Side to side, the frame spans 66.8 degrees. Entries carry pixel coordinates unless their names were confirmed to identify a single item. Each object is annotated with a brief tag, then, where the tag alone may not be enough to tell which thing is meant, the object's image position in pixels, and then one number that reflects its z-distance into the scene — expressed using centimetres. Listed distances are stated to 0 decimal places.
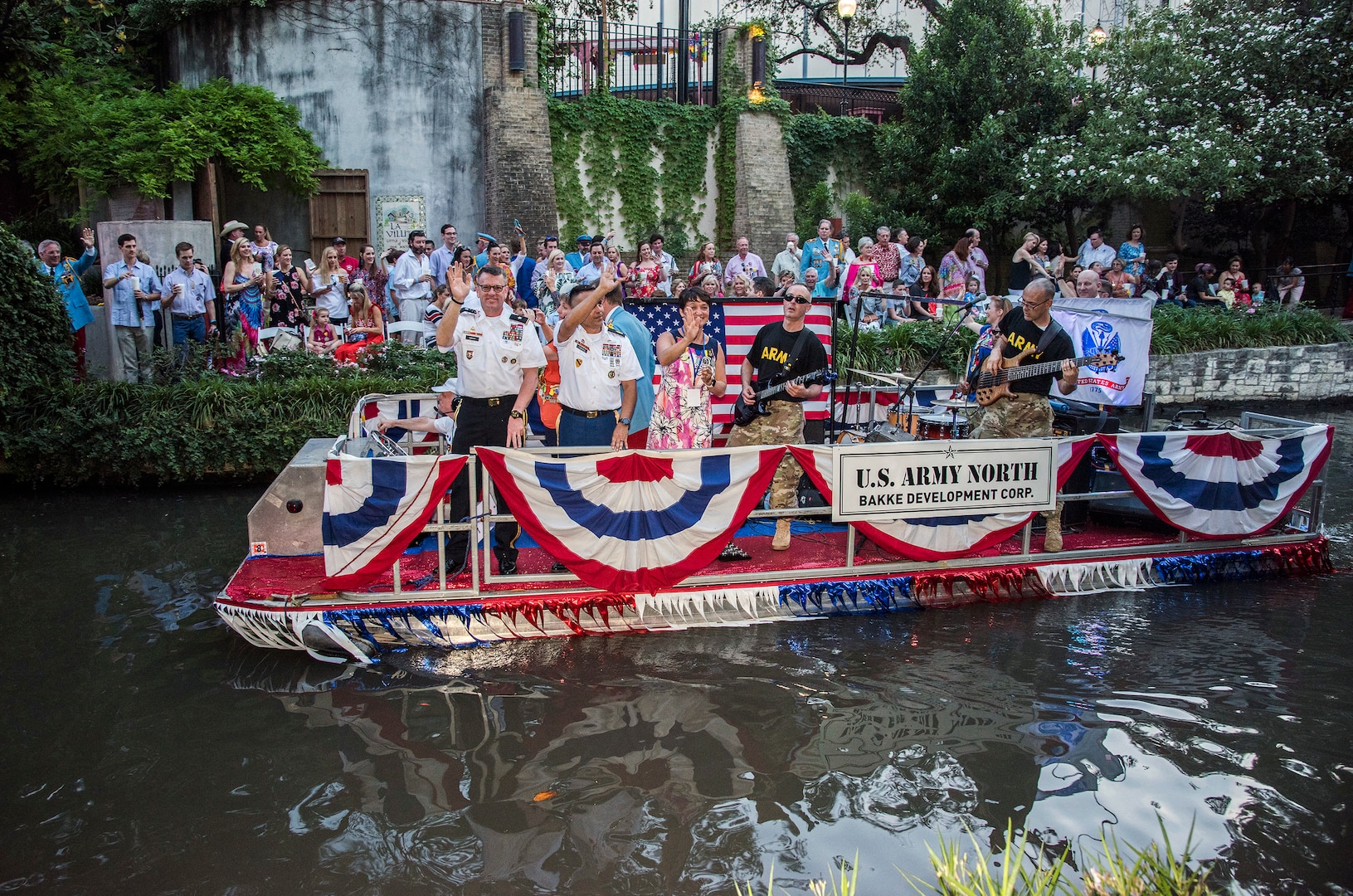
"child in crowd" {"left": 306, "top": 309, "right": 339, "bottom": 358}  1284
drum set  854
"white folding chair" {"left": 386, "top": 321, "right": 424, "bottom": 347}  1363
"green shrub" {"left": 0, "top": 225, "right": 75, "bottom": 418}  1069
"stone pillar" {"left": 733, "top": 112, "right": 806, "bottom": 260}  2053
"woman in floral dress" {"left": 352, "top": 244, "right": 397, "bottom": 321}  1453
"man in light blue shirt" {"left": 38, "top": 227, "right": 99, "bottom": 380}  1221
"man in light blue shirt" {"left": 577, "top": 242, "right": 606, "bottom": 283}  1361
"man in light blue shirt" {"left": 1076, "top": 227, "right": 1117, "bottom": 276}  1722
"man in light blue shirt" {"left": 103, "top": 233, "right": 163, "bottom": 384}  1190
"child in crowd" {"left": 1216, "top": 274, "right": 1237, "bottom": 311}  1898
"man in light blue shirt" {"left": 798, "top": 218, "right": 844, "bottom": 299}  1541
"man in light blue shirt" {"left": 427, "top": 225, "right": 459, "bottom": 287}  1444
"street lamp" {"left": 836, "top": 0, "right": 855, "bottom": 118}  2109
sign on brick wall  1784
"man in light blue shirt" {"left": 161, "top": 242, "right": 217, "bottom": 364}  1218
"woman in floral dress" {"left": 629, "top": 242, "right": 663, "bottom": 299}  1498
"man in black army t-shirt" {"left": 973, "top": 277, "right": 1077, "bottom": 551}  780
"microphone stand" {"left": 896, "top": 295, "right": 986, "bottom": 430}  886
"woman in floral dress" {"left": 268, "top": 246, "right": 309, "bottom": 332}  1288
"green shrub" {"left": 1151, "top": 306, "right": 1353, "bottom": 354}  1689
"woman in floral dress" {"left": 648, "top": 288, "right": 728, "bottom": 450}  766
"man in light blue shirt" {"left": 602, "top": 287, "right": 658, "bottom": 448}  775
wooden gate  1723
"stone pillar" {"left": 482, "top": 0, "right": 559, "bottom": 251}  1808
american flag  891
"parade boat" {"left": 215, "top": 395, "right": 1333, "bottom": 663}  653
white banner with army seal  898
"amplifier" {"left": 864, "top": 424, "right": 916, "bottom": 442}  846
